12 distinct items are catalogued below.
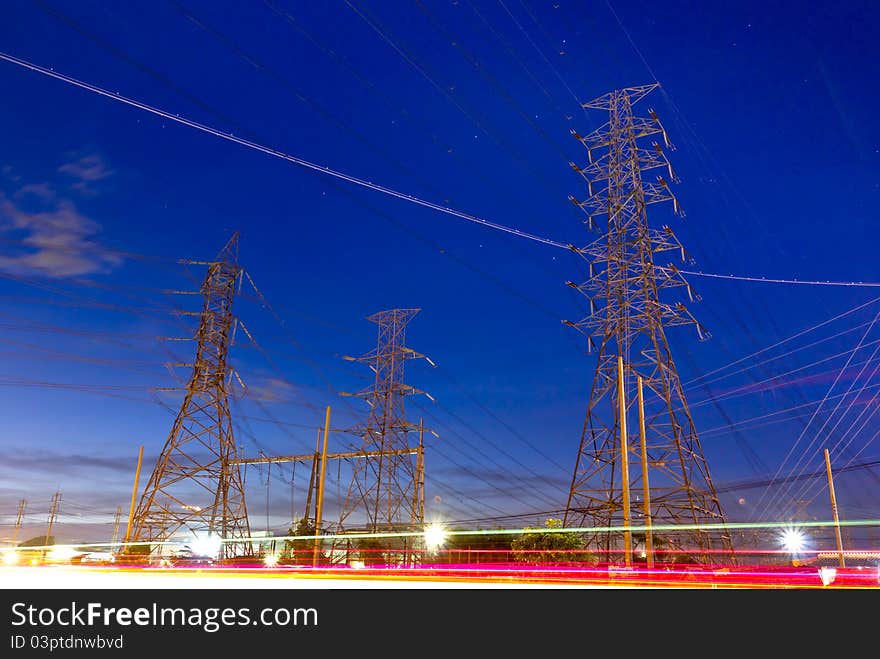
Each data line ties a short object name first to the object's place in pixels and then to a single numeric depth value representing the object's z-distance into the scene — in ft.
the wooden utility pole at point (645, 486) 78.46
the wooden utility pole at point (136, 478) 152.97
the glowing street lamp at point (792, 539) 160.15
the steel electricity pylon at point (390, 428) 163.22
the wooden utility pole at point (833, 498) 135.07
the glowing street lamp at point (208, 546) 135.13
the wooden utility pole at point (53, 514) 272.60
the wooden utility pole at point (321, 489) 111.86
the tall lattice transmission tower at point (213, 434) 135.13
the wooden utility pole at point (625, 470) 80.38
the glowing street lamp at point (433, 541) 150.10
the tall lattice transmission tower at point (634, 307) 109.29
